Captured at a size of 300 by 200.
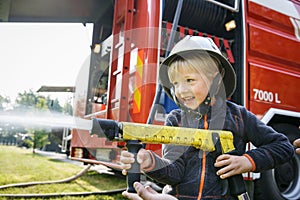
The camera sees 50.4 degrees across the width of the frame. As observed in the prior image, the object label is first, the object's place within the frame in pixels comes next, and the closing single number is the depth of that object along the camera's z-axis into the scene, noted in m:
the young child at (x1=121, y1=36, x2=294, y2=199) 1.27
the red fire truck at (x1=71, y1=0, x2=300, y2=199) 2.60
